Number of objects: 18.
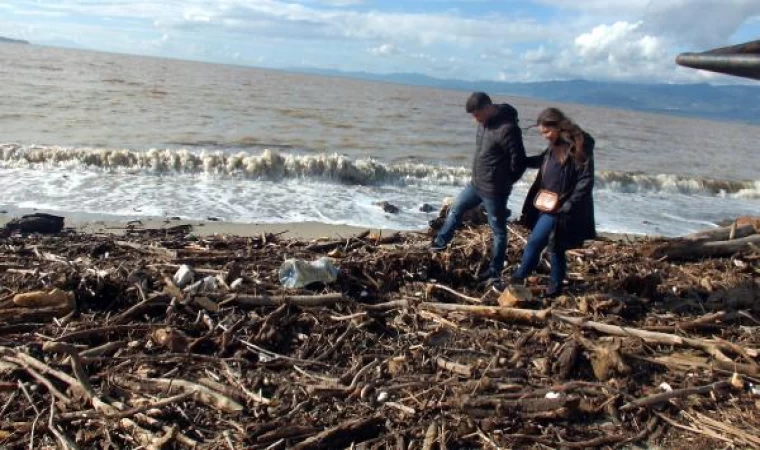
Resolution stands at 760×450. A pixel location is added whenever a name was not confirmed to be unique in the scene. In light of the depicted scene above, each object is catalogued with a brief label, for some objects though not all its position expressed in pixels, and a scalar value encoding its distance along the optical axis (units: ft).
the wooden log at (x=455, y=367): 13.12
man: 18.34
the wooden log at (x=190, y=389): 11.50
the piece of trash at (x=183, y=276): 16.79
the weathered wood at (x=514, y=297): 16.62
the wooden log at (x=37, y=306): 14.62
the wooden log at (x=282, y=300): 15.85
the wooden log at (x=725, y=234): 23.97
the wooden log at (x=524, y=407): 11.52
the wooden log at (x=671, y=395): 12.00
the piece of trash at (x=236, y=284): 16.72
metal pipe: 4.20
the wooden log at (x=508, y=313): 15.79
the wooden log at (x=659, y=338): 14.16
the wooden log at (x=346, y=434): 10.46
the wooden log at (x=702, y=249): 22.81
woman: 16.19
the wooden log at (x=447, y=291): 17.17
